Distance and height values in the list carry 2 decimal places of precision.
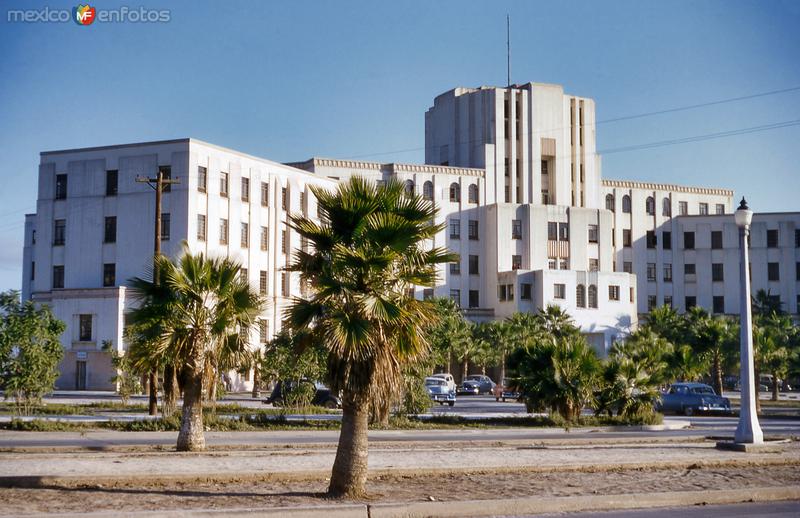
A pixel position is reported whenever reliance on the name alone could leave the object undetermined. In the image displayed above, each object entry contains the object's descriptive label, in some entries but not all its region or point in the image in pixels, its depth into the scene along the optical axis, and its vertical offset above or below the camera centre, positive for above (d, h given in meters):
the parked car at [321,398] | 38.47 -1.98
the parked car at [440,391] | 48.59 -2.12
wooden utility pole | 33.92 +3.95
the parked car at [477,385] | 67.31 -2.46
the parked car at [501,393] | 57.00 -2.62
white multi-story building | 65.12 +11.36
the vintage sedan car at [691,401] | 43.20 -2.30
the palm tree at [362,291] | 13.14 +0.91
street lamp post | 21.45 -0.14
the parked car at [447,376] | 59.46 -1.63
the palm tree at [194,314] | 18.66 +0.79
